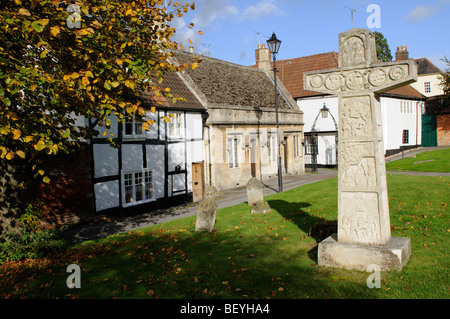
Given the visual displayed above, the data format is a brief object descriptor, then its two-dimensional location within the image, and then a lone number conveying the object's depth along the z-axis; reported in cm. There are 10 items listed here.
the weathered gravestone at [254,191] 1592
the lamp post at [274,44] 2109
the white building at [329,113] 3828
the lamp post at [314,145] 3562
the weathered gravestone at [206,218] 1186
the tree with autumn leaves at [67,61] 827
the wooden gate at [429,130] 4709
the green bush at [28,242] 1004
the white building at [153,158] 1852
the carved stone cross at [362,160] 718
